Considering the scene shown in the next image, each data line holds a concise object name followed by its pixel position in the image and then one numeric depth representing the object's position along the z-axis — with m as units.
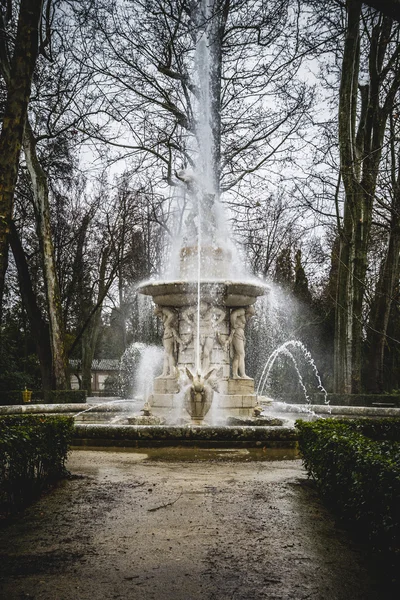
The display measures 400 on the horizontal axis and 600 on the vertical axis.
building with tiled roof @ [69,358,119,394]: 57.23
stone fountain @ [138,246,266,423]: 11.83
